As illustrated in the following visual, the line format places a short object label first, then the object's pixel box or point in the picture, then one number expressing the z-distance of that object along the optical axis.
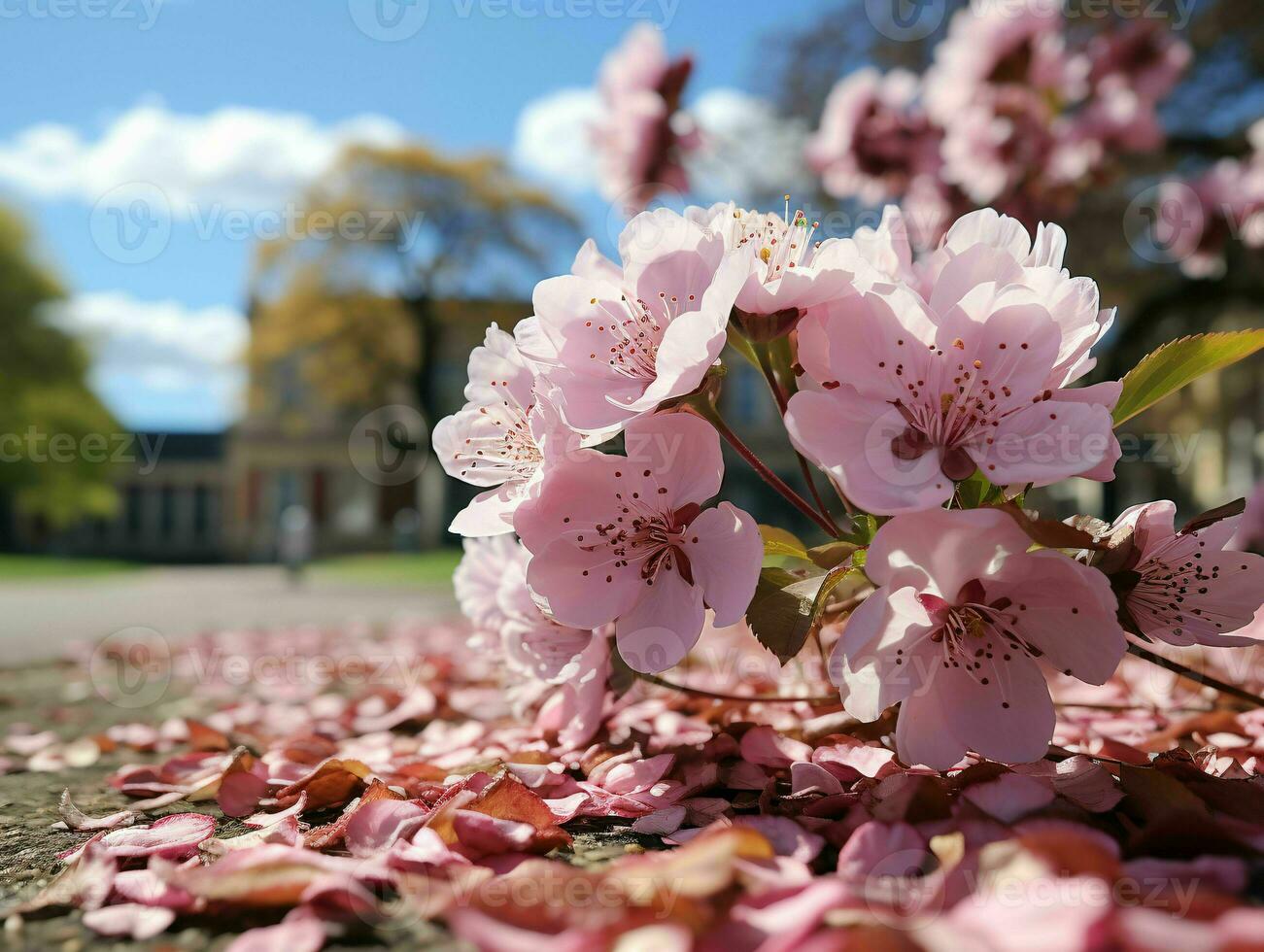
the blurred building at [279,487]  15.69
